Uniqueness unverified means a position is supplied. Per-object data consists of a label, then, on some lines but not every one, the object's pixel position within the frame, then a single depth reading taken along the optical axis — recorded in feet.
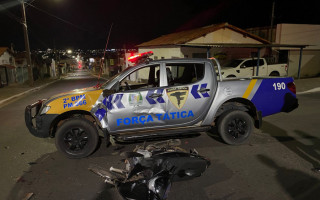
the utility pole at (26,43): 63.39
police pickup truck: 14.83
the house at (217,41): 57.41
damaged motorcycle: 10.34
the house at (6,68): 67.85
